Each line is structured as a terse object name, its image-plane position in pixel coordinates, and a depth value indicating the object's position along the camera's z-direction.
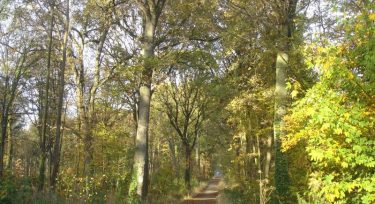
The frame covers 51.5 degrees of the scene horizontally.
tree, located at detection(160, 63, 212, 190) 30.61
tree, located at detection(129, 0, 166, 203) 14.60
